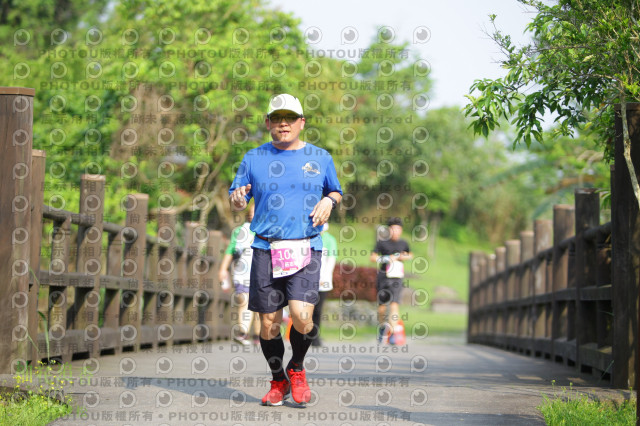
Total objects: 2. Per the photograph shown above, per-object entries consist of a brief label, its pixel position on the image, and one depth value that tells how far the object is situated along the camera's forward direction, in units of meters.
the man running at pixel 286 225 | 11.70
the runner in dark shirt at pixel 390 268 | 28.34
